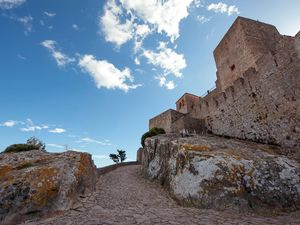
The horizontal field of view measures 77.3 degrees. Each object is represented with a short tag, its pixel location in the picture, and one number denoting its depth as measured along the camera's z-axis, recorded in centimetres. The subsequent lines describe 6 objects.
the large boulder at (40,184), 502
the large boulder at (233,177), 518
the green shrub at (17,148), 1197
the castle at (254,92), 831
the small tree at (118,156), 2895
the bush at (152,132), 1936
